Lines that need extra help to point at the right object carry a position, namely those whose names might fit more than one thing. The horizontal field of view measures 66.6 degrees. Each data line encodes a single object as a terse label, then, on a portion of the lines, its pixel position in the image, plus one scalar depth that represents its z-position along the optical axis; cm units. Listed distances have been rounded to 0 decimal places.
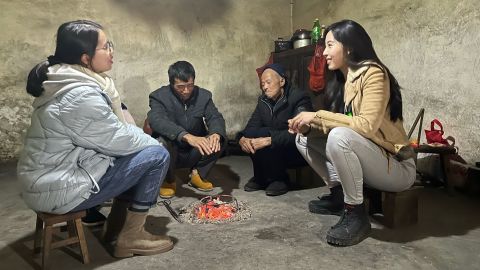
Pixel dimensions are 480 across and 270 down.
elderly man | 330
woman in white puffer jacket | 188
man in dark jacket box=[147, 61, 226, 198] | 330
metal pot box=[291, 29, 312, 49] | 517
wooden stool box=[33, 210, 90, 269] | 198
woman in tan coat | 226
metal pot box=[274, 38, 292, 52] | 559
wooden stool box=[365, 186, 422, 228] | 252
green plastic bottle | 494
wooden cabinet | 478
